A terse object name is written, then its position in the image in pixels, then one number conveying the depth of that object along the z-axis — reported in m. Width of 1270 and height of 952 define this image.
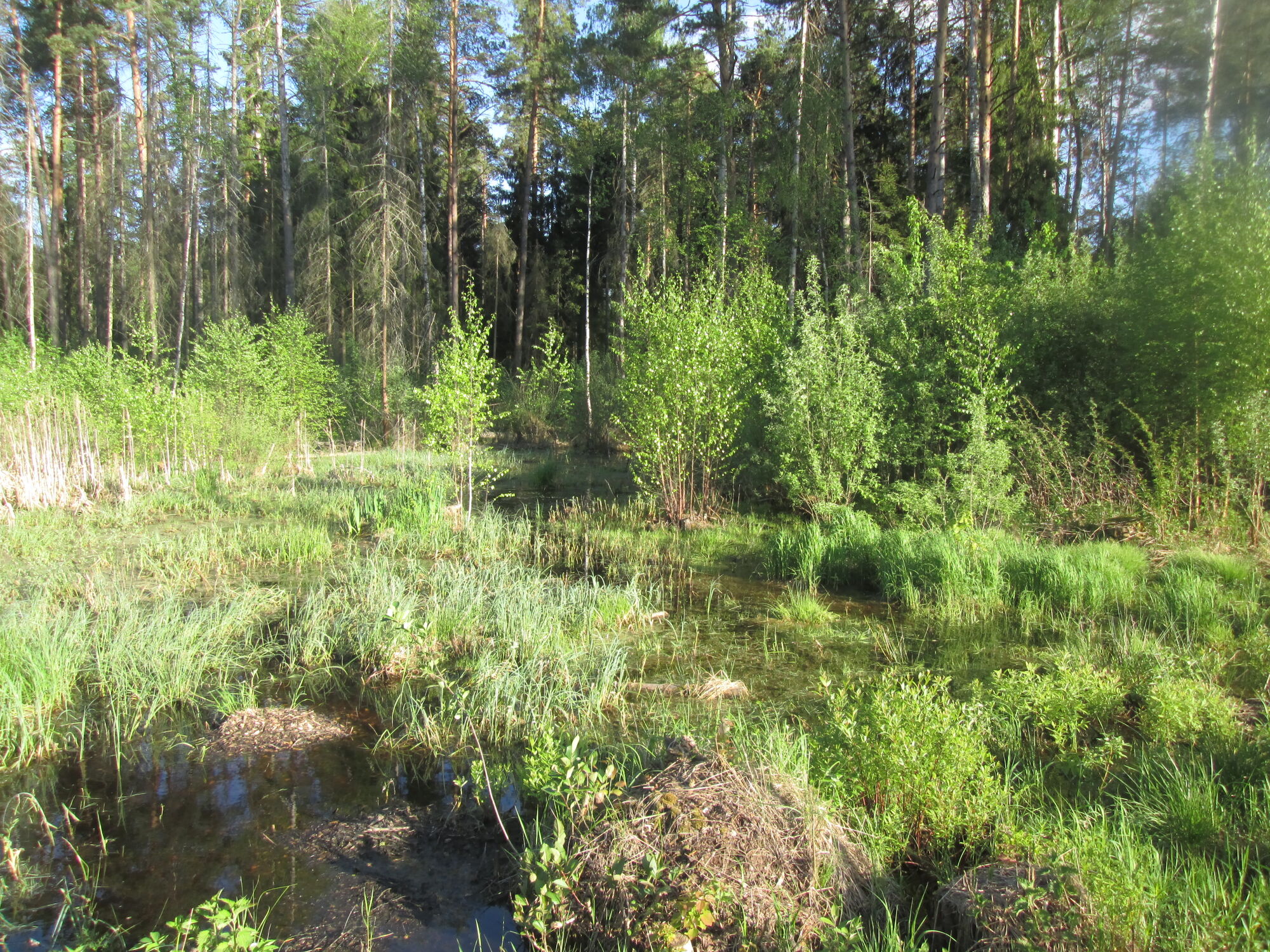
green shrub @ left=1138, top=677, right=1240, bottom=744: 4.54
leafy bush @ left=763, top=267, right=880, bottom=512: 10.88
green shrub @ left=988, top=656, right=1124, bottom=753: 4.78
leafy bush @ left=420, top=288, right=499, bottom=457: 11.38
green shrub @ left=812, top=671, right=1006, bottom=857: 3.72
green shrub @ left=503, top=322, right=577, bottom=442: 22.77
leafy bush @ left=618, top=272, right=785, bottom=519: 11.63
